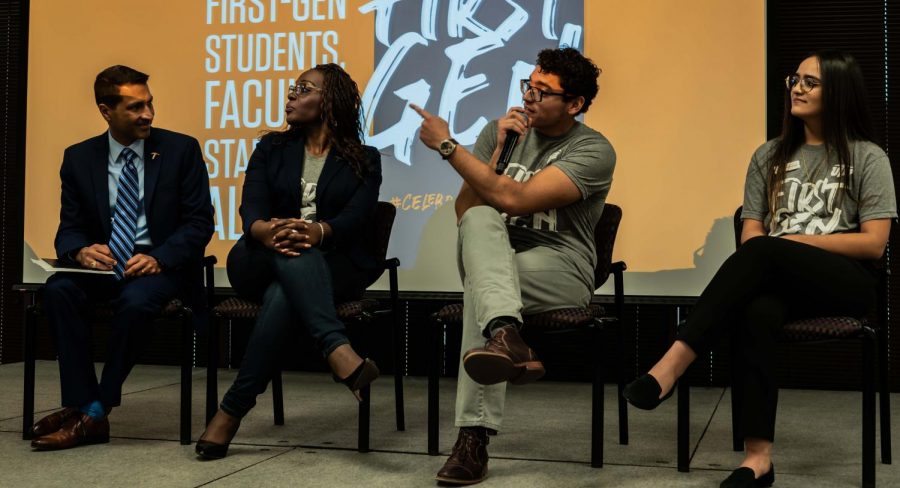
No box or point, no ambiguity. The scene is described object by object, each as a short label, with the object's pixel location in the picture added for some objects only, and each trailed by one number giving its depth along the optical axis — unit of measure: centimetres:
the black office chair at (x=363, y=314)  251
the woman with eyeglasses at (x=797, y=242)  208
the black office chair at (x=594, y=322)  230
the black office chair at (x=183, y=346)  259
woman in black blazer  237
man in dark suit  255
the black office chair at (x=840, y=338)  211
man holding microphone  210
